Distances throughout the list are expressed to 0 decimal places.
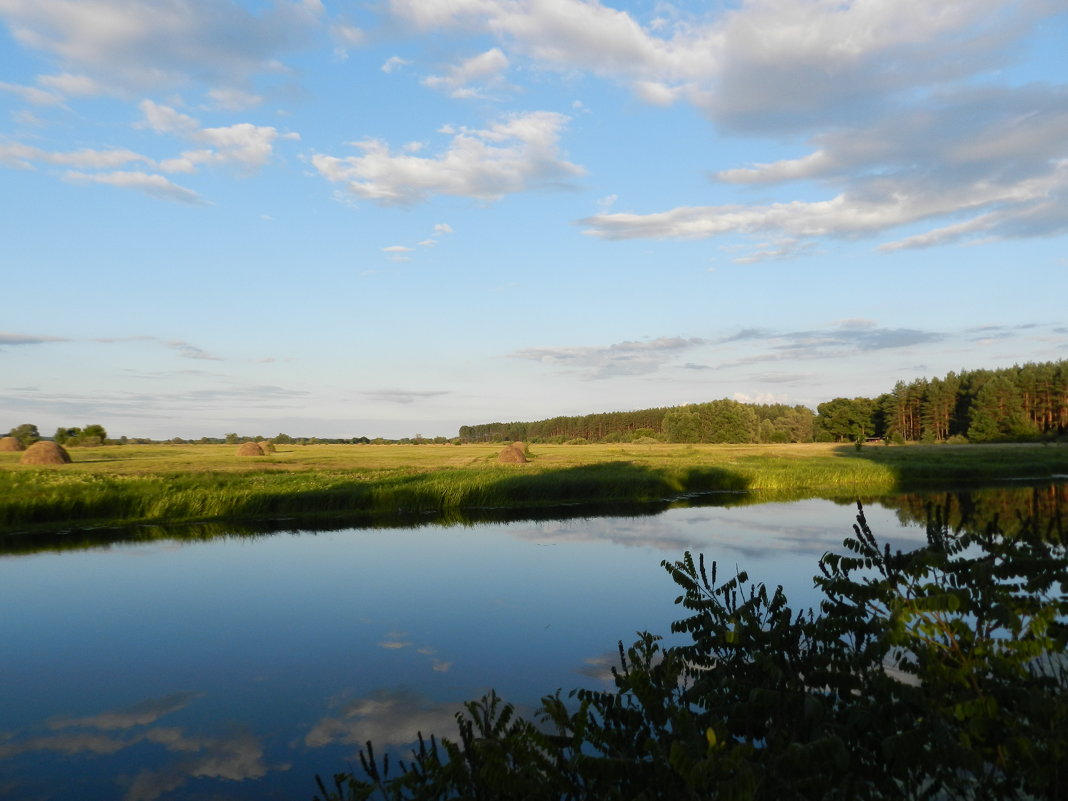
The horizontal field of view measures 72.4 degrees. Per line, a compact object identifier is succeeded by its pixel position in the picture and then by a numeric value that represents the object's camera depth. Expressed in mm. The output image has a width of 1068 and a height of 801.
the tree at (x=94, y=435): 78562
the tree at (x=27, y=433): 65812
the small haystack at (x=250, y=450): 59306
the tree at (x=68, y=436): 77438
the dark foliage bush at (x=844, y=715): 3328
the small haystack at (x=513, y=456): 54750
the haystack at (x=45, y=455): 45312
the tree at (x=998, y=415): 86375
